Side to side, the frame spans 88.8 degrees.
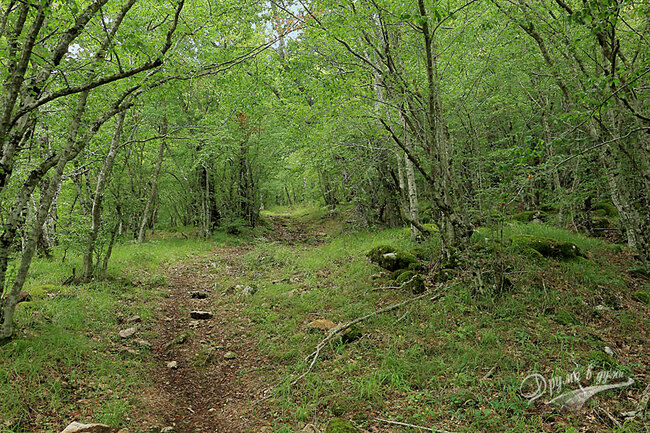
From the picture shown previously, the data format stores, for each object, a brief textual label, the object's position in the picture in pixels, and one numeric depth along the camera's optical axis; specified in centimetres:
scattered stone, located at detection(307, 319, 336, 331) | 712
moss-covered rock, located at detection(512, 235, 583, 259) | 909
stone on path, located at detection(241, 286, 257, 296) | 987
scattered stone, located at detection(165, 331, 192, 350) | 692
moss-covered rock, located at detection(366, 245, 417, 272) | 953
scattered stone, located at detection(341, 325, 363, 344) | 655
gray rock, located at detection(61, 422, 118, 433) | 396
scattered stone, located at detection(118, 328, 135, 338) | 683
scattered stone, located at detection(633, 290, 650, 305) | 752
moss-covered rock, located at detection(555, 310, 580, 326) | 636
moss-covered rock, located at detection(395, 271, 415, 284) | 866
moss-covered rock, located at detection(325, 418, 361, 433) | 415
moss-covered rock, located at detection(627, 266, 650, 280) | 866
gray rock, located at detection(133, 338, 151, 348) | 666
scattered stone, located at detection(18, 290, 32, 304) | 689
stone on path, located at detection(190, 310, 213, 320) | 848
